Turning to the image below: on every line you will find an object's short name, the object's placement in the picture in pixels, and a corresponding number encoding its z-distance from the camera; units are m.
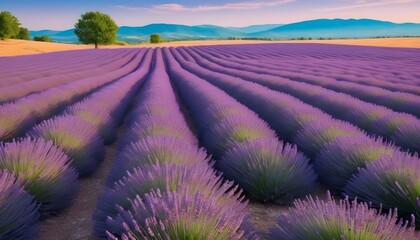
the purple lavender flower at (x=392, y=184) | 2.62
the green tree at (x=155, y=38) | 78.38
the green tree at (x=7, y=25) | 57.84
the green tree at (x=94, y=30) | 59.66
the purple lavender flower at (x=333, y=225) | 1.65
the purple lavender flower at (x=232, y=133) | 4.01
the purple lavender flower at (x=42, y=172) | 2.81
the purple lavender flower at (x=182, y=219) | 1.61
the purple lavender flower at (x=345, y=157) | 3.31
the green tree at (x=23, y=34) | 83.71
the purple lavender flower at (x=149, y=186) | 2.11
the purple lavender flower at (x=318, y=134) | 4.04
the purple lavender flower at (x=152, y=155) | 2.84
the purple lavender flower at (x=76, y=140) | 3.80
